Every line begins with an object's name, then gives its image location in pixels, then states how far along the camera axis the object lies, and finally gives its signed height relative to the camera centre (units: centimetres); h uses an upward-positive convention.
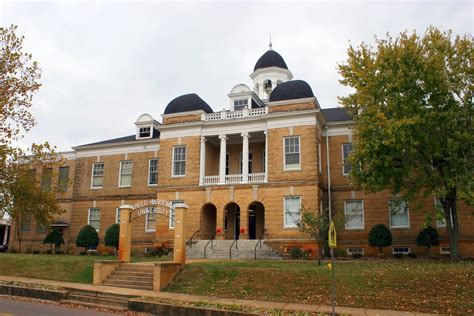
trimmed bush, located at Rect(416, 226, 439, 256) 2577 -19
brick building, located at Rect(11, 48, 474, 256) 2784 +385
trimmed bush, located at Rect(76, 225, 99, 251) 3244 -52
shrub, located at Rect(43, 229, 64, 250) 3391 -57
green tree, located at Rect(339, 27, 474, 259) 1981 +543
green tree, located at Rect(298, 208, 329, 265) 2030 +46
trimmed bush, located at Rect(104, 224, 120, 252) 3159 -41
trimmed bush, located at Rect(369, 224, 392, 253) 2644 -17
